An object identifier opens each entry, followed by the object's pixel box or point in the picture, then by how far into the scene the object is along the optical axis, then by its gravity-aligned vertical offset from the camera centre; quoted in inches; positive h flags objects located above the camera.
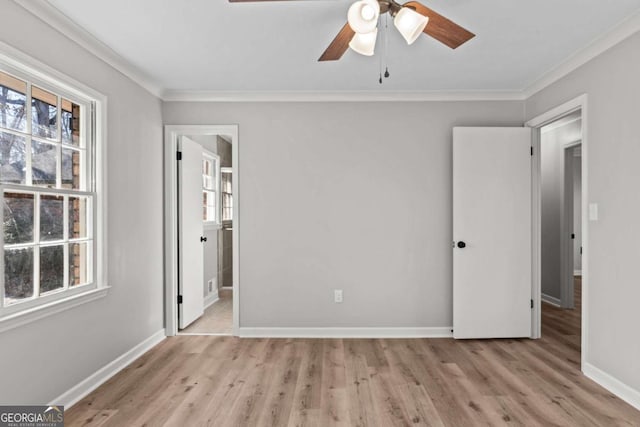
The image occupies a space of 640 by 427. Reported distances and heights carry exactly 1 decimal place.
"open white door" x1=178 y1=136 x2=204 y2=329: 155.7 -9.0
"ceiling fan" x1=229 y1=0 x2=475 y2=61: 66.2 +35.0
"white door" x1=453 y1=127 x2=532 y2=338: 145.2 -6.0
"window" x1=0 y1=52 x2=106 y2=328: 81.4 +5.2
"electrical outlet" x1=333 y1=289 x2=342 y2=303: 151.6 -32.9
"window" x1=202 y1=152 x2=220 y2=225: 208.7 +13.8
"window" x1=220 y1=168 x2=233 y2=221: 239.1 +12.0
